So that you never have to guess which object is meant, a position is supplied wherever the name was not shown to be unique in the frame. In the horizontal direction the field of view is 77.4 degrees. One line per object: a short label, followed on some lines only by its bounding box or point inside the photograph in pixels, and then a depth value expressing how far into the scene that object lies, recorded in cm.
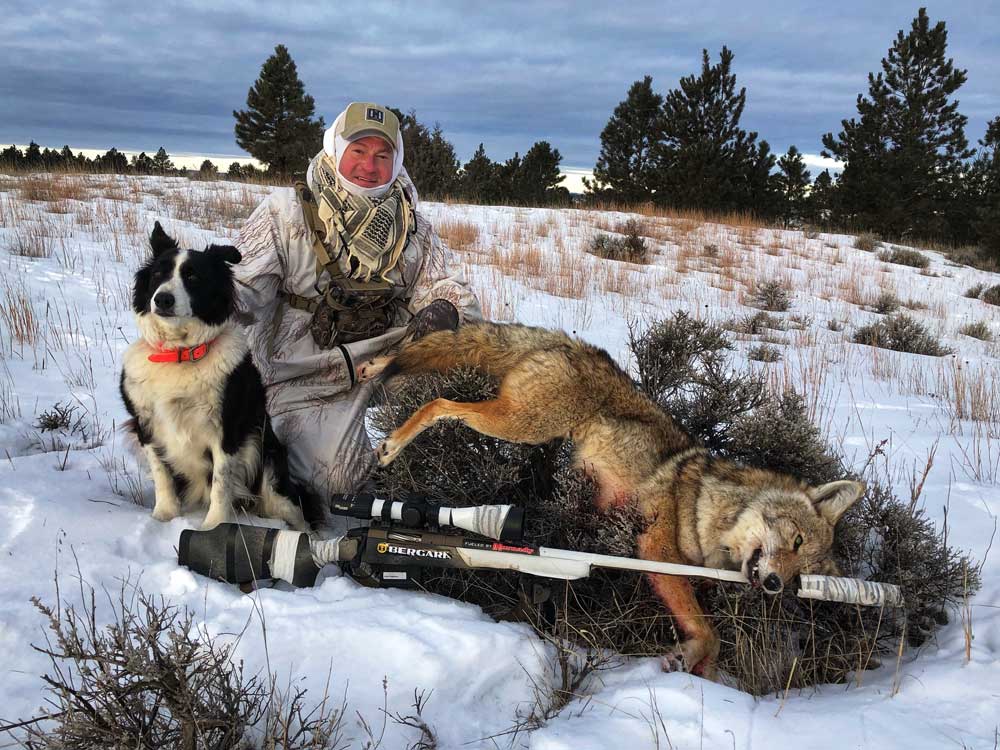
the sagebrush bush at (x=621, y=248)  1197
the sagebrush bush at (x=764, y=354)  698
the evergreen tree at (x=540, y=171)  3306
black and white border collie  324
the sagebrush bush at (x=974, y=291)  1290
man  420
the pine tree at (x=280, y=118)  3241
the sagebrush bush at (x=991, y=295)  1262
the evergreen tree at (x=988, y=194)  1897
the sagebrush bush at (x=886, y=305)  1038
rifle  260
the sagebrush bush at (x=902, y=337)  819
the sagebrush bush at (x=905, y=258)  1536
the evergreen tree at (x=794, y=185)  3048
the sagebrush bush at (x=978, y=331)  954
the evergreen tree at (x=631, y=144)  3127
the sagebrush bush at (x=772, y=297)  993
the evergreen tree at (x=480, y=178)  2586
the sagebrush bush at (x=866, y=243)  1644
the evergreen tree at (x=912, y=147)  2527
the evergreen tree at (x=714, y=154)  2717
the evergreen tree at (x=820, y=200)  2907
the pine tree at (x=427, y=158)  2206
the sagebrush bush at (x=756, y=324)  840
